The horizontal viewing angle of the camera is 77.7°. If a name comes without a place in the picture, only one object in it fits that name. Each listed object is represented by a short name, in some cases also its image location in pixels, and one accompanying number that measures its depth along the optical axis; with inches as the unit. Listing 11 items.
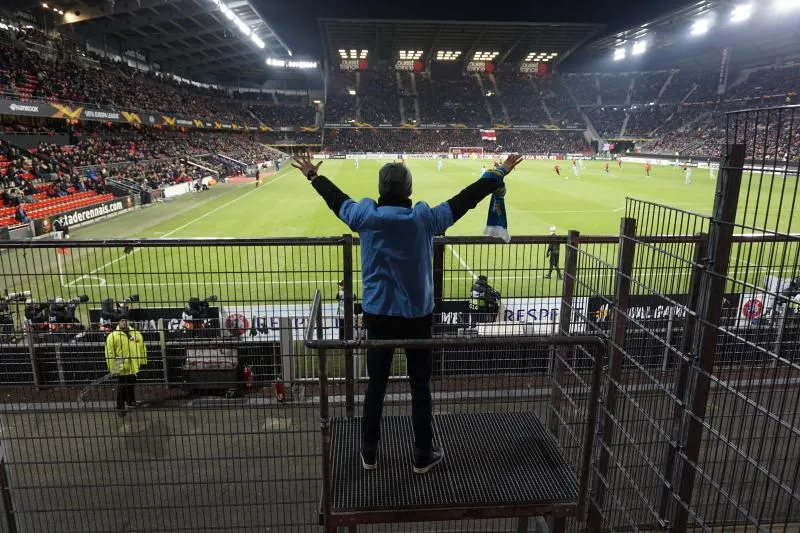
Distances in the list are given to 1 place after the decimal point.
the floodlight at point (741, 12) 1987.0
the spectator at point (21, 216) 755.4
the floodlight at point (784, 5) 1871.6
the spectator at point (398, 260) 118.5
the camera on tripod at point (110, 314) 189.7
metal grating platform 122.1
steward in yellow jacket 233.3
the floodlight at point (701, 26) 2221.0
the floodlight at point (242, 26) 1839.3
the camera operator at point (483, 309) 225.2
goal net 2588.6
